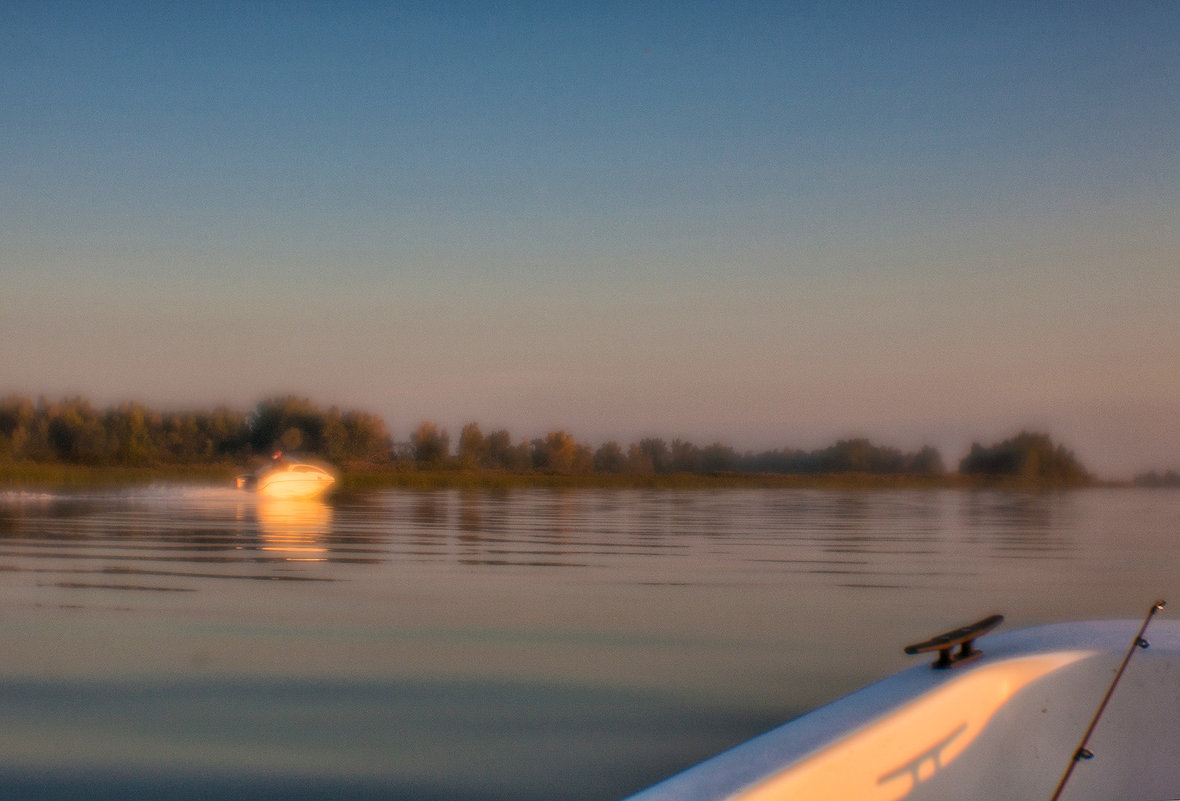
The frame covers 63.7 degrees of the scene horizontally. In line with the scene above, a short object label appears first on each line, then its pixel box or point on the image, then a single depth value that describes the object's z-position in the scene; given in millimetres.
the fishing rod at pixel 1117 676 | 2680
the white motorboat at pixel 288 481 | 42812
